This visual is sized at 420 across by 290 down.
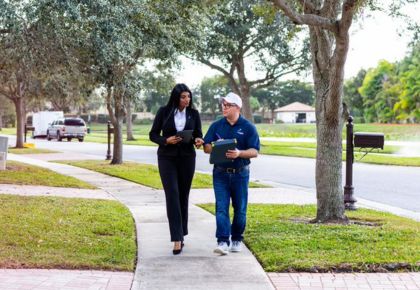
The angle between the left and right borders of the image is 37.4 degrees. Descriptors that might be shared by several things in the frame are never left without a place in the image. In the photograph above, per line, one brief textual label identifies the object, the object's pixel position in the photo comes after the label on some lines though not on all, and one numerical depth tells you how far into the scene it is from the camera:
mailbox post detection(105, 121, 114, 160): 22.59
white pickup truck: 45.59
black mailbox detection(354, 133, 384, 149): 10.96
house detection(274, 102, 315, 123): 111.14
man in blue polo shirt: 6.85
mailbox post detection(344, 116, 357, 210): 10.67
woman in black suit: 6.99
